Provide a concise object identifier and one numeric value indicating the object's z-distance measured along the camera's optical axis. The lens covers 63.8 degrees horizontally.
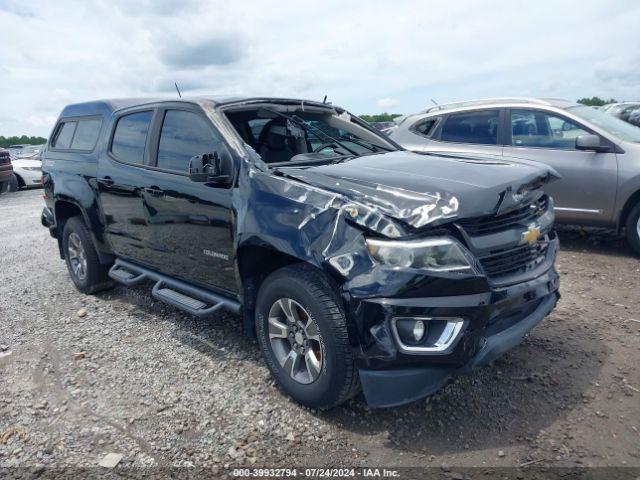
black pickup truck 2.53
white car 16.12
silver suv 5.66
